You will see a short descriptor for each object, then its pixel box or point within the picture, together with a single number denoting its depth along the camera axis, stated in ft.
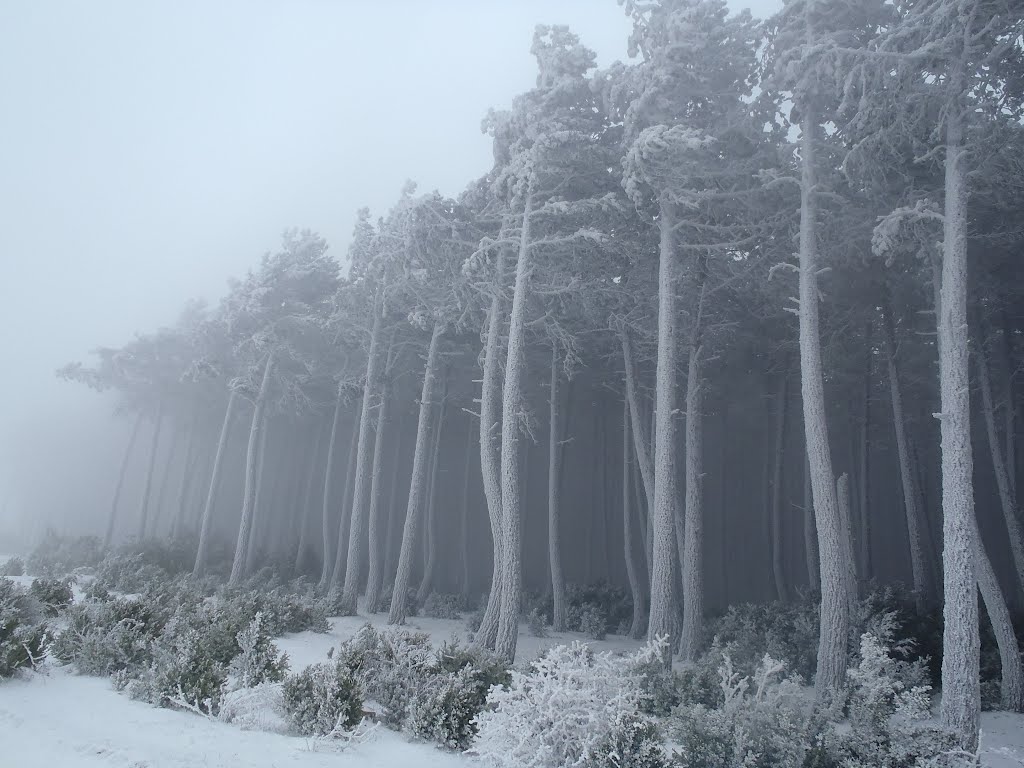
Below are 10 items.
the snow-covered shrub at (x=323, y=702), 20.92
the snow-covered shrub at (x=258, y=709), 21.18
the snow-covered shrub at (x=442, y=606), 69.51
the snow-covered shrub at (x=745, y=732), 19.51
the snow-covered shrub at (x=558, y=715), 18.53
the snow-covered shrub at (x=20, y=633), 24.18
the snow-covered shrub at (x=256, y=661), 25.32
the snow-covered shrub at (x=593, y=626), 60.29
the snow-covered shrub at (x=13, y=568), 68.54
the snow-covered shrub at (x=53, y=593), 38.11
